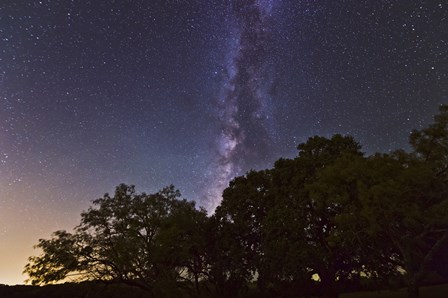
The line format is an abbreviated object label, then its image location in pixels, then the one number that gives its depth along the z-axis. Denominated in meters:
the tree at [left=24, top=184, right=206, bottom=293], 28.31
